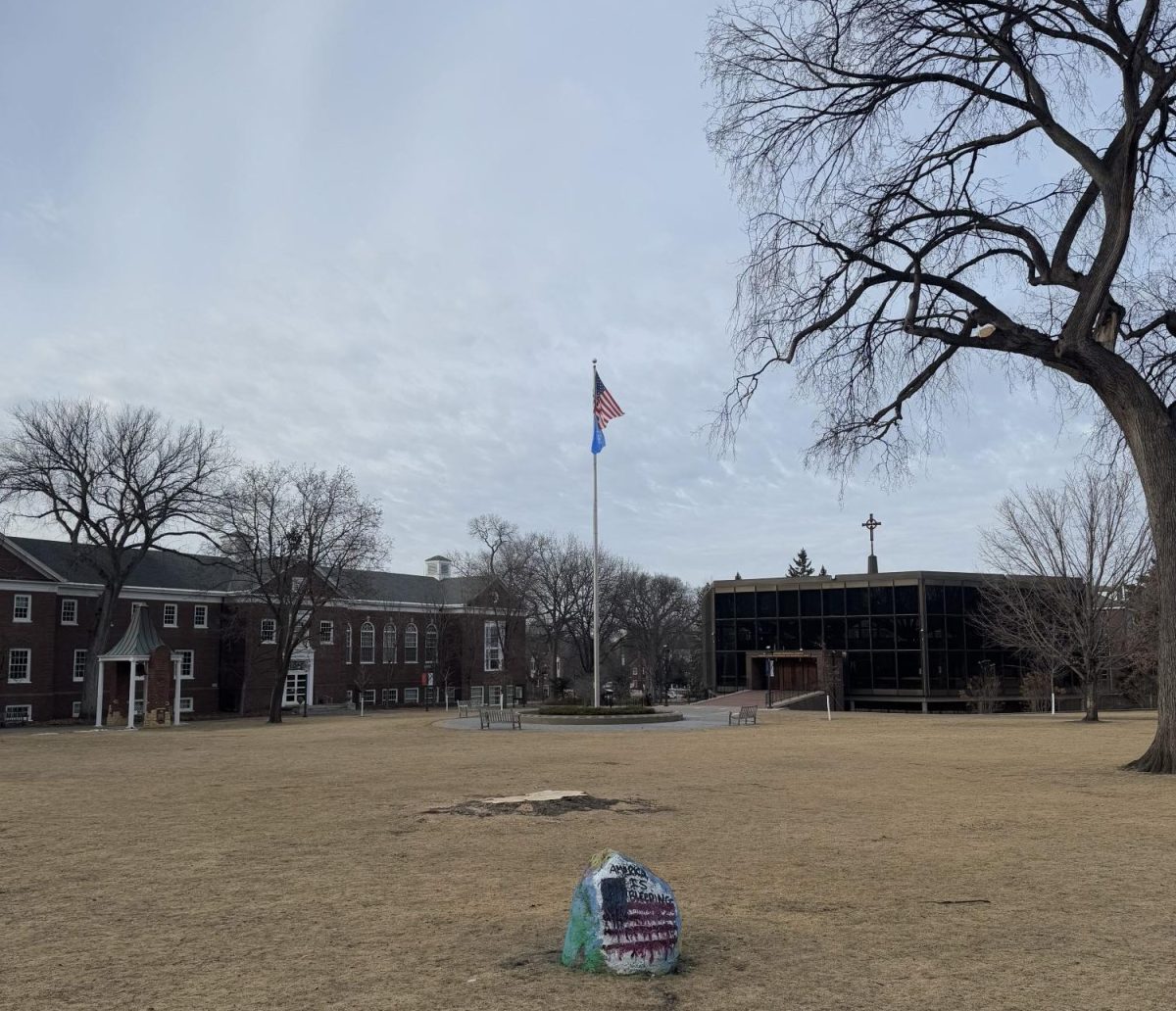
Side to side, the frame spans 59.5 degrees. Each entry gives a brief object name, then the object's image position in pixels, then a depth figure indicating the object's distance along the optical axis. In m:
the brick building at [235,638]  51.22
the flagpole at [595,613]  36.38
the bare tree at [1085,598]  38.28
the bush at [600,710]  38.75
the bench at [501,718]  35.94
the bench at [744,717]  37.81
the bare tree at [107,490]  46.25
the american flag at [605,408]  35.97
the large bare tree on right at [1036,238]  17.00
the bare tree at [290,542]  47.81
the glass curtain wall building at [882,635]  59.81
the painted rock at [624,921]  6.00
